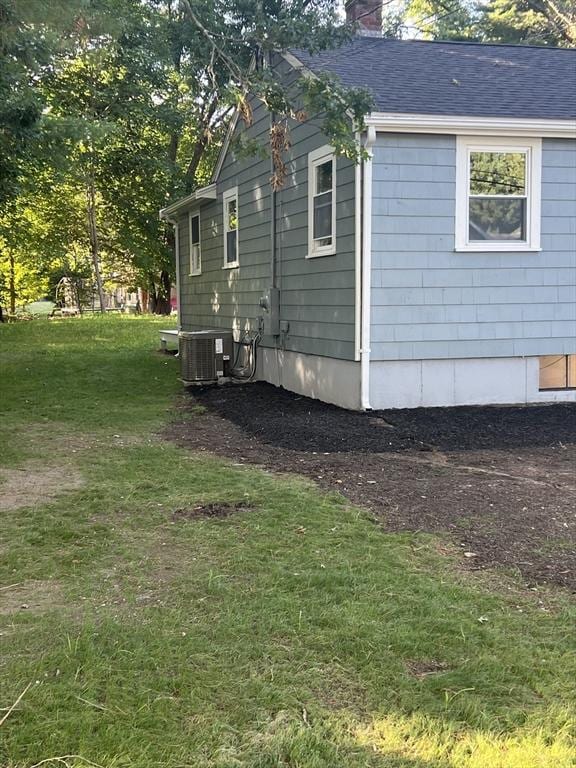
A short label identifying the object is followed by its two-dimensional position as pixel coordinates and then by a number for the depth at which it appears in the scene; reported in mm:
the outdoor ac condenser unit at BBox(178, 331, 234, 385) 11359
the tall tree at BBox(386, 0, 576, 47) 24125
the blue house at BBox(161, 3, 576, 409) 8492
